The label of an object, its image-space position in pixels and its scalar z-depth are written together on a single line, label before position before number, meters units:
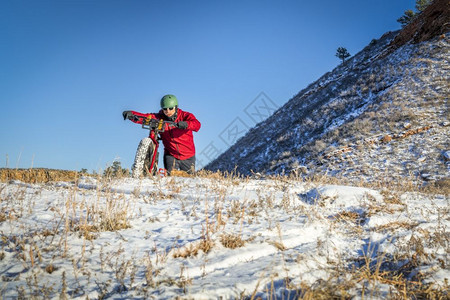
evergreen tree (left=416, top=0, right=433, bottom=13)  34.34
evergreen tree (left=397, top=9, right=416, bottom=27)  35.97
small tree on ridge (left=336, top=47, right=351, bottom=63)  40.81
